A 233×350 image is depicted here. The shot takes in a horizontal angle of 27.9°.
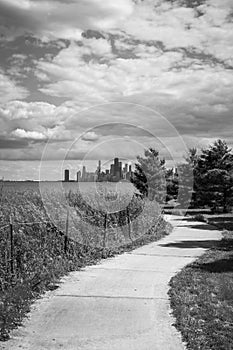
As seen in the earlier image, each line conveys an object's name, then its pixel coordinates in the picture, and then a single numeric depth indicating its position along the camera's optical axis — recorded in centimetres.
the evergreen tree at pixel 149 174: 4203
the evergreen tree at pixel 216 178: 4128
